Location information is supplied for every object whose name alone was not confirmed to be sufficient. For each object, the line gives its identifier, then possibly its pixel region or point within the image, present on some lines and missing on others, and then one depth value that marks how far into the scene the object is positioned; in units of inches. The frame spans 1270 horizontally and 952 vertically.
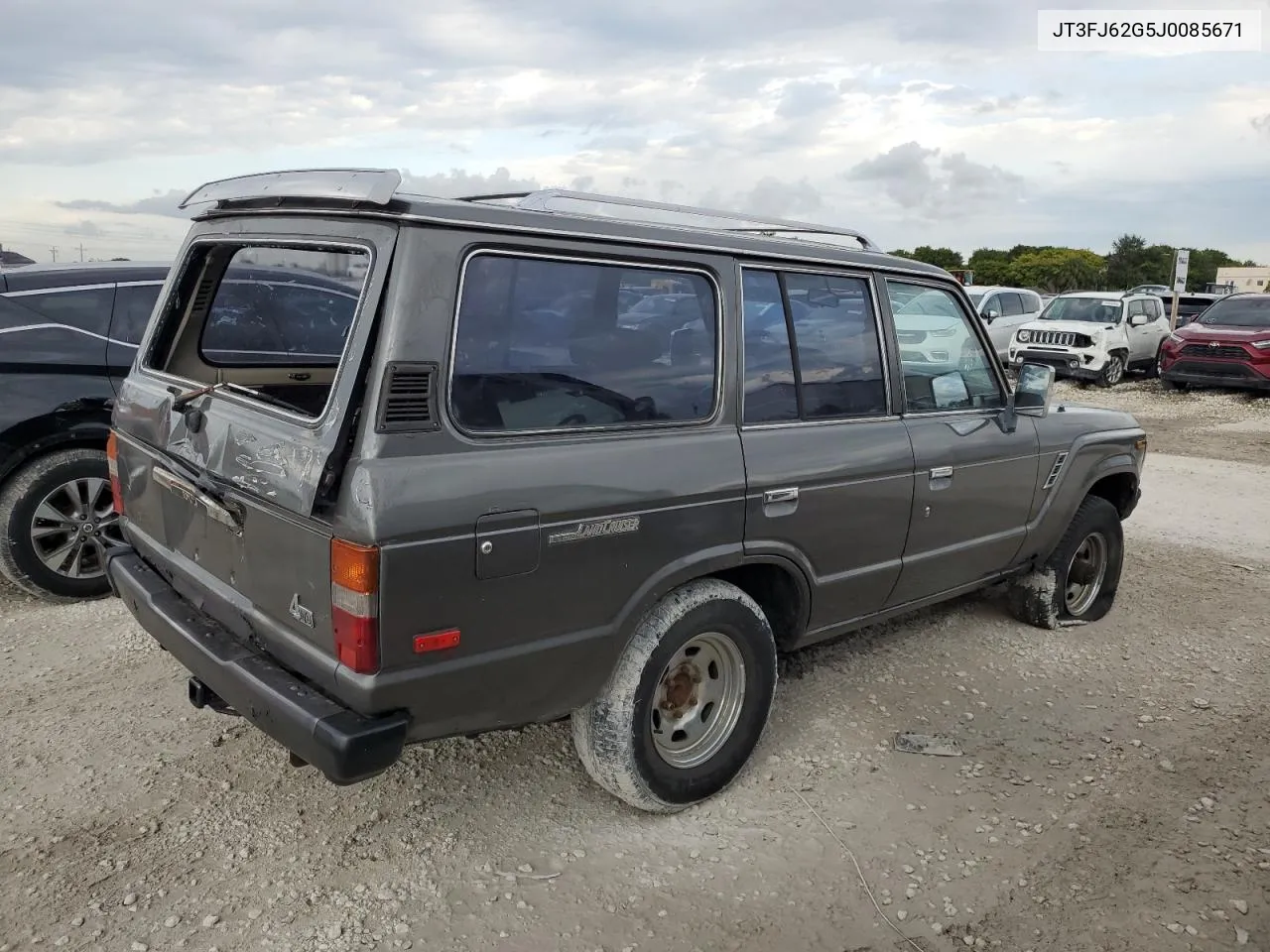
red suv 568.7
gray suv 98.3
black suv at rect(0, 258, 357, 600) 187.5
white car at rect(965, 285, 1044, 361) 698.8
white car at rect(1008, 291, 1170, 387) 642.2
